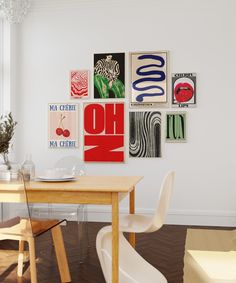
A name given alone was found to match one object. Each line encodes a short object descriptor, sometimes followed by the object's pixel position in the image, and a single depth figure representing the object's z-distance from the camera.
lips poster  4.59
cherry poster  4.85
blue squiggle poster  4.65
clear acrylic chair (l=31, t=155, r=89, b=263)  2.84
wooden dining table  2.29
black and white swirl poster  4.66
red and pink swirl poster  4.82
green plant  2.64
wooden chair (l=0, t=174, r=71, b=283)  2.37
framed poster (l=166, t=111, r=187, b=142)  4.61
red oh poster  4.73
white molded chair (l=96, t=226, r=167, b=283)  2.51
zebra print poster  4.73
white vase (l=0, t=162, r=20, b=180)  2.74
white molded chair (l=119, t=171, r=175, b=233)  2.55
